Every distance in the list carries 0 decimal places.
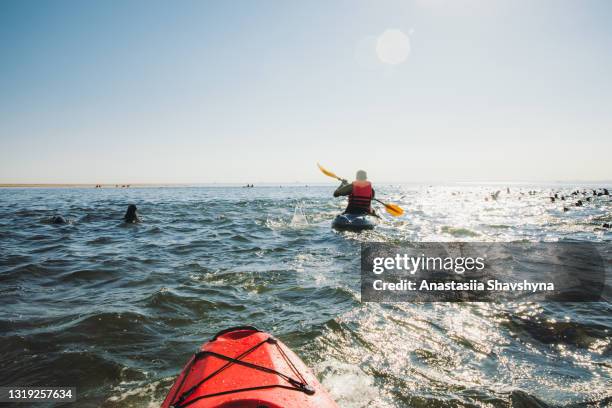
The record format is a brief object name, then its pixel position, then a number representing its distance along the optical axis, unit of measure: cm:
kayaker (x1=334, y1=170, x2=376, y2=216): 1611
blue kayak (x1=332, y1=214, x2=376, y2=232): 1547
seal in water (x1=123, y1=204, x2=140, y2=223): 1927
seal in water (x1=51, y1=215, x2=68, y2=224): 1862
